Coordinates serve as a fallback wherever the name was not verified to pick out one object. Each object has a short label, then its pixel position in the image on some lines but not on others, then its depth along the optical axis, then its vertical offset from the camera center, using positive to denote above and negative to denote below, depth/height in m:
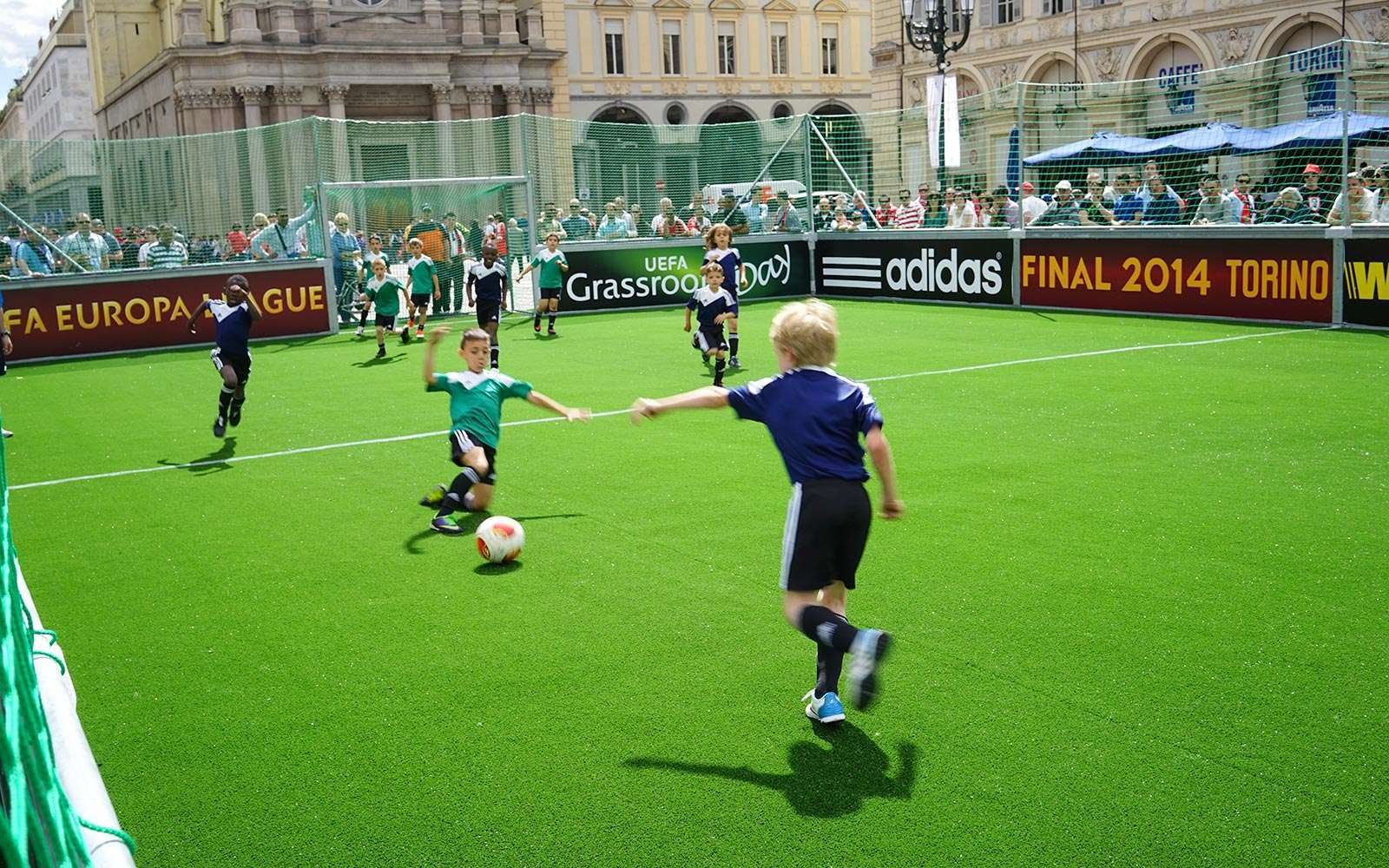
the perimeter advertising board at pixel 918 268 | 22.56 -0.71
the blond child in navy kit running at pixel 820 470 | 5.21 -0.95
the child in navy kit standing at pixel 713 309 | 15.33 -0.83
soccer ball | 7.75 -1.74
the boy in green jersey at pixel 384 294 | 20.69 -0.65
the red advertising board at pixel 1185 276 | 17.55 -0.85
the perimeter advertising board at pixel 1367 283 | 16.53 -0.93
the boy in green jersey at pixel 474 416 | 8.97 -1.17
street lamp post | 26.38 +4.34
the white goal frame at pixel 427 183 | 24.20 +1.32
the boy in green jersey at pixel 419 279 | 22.45 -0.47
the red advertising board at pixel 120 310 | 21.39 -0.76
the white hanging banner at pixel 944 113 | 22.59 +2.05
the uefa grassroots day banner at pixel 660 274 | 26.36 -0.69
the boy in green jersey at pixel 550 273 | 22.55 -0.47
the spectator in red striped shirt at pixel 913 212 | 24.14 +0.36
